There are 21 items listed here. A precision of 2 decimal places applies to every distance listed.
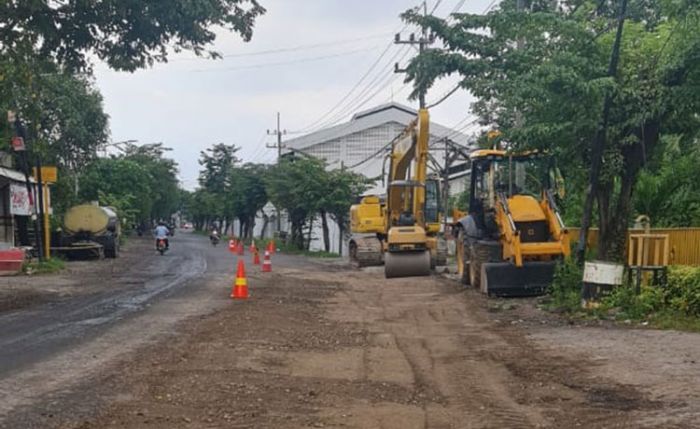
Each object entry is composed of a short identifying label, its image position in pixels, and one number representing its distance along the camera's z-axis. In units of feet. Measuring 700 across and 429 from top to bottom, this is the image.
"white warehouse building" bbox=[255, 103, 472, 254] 212.43
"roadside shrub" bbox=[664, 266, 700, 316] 42.86
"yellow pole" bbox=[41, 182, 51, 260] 98.99
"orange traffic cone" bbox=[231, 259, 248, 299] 58.65
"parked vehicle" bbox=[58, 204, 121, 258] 117.19
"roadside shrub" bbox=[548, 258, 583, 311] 51.45
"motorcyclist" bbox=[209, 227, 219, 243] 197.08
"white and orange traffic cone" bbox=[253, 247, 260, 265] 104.88
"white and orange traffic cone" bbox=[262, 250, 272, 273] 90.34
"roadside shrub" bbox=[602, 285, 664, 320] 44.60
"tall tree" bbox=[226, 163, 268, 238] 210.79
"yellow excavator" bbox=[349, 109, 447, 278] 73.61
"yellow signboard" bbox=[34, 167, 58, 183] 98.32
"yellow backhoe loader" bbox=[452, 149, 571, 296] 57.47
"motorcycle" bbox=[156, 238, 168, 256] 135.85
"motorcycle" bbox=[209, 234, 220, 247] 196.17
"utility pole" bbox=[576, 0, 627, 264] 47.88
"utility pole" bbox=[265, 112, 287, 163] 219.41
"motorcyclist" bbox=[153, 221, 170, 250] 137.10
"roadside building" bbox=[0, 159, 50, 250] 111.86
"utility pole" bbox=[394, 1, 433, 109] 124.57
